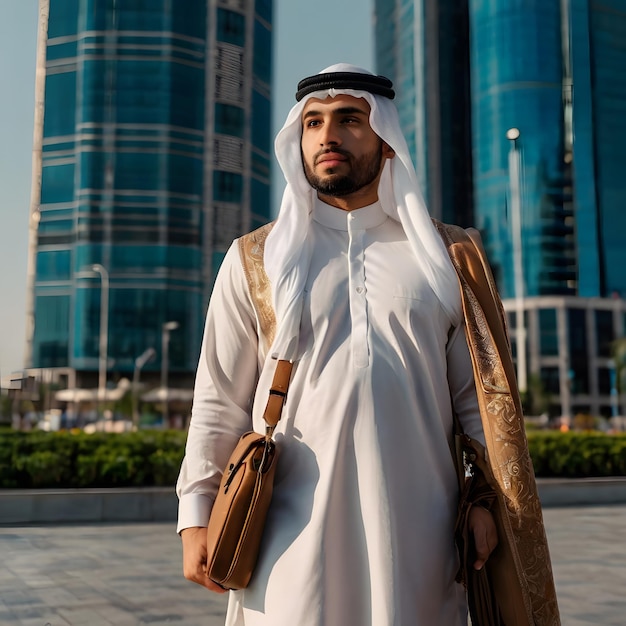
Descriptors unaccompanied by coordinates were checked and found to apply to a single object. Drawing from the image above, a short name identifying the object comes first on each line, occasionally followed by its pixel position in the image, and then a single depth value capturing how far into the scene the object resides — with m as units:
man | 1.92
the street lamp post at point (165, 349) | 60.46
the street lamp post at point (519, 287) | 38.62
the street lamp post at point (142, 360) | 59.54
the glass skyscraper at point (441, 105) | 74.69
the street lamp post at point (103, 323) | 60.91
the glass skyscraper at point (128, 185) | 63.50
